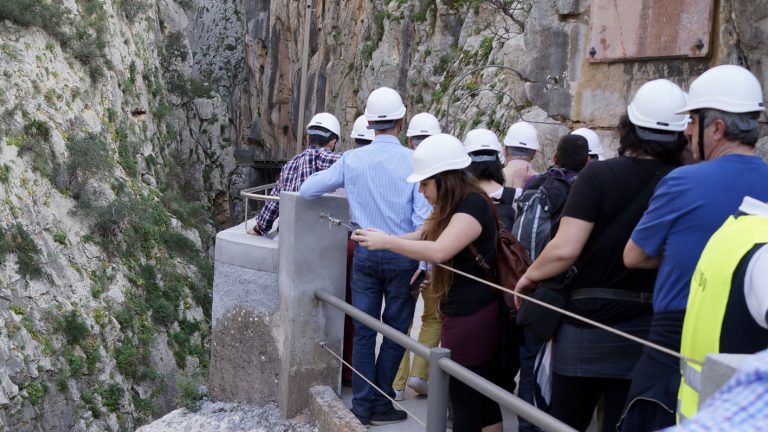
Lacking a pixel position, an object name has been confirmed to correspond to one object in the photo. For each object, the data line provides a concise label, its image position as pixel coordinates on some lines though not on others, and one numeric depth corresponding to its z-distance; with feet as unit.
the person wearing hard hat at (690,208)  8.25
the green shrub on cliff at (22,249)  57.00
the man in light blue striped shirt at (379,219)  14.14
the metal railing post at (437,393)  10.00
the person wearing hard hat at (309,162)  17.12
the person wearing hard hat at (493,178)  14.60
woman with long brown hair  11.34
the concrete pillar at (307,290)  15.24
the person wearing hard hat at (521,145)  16.62
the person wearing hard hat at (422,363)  15.38
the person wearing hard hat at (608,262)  9.65
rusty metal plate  18.43
